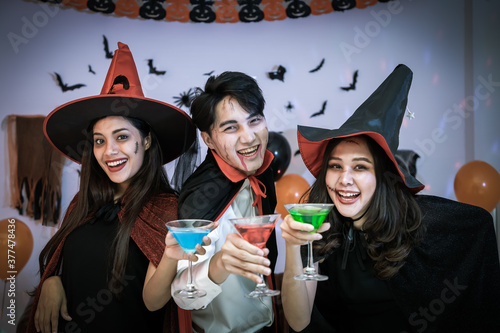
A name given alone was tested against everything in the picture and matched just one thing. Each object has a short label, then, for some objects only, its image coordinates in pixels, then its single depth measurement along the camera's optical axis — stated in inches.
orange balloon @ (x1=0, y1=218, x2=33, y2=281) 134.2
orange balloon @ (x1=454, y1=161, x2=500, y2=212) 151.6
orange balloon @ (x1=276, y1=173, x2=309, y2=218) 158.9
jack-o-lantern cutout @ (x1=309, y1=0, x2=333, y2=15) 198.7
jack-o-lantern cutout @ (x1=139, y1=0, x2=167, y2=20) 190.2
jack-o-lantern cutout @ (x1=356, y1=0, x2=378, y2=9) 195.2
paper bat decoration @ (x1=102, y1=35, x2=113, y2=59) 185.3
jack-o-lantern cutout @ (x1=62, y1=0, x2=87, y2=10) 180.9
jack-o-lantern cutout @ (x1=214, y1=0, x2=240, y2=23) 195.8
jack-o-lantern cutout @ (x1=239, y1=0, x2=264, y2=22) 196.4
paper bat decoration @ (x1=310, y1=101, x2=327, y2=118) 200.3
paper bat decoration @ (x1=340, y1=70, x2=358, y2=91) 198.5
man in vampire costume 87.1
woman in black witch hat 82.6
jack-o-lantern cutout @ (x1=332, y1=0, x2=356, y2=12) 196.9
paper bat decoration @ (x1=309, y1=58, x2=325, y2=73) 199.9
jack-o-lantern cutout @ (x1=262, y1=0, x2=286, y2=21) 197.8
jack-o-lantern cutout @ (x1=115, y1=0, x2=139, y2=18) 188.1
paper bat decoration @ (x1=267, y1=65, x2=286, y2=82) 199.6
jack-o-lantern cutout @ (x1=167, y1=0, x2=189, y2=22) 192.9
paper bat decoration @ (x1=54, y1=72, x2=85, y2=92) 179.2
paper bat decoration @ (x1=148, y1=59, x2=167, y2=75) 190.4
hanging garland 189.8
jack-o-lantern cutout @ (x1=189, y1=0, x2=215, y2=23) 194.1
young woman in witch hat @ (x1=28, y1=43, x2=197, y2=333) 88.0
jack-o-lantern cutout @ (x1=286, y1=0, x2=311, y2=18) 198.2
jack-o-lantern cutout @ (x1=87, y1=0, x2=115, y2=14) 183.8
